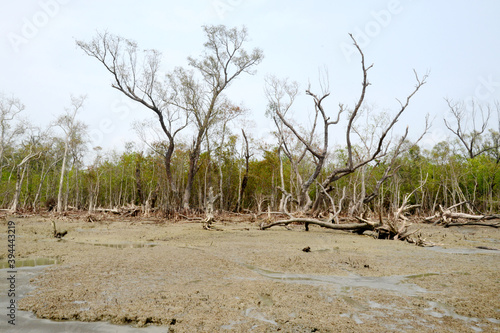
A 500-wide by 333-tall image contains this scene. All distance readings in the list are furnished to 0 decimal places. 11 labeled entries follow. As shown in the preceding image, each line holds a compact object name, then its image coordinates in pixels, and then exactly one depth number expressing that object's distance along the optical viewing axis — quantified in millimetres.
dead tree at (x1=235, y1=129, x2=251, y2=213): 25953
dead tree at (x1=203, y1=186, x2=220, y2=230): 10258
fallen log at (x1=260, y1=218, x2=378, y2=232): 8981
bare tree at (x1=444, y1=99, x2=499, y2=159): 30534
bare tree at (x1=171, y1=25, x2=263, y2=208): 22359
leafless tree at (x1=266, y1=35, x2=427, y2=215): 13445
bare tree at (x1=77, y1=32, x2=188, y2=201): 19250
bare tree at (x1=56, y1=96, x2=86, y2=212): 28158
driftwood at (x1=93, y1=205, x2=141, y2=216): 16938
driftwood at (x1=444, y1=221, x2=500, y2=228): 12367
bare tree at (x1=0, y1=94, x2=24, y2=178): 25344
